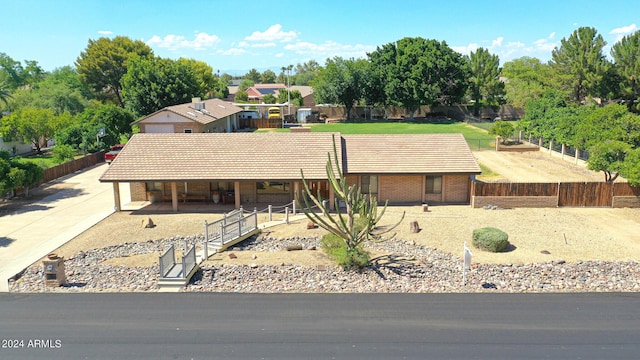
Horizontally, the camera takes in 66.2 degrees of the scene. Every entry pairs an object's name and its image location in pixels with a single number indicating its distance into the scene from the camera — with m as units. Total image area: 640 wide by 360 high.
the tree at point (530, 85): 67.69
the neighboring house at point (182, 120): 48.90
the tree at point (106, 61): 82.38
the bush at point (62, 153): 40.66
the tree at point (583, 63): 61.22
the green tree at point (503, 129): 49.44
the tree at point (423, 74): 70.50
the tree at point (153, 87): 61.50
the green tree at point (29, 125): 45.41
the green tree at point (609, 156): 29.78
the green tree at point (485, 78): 79.12
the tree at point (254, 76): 188.12
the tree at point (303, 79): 166.55
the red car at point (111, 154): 43.34
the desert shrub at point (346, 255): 20.11
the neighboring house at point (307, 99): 96.78
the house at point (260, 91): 115.21
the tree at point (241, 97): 105.56
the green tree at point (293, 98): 89.06
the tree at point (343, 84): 73.31
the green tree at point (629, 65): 59.69
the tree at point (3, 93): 60.40
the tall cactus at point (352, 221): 20.53
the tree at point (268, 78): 173.00
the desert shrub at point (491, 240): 22.20
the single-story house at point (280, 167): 28.94
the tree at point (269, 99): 99.19
